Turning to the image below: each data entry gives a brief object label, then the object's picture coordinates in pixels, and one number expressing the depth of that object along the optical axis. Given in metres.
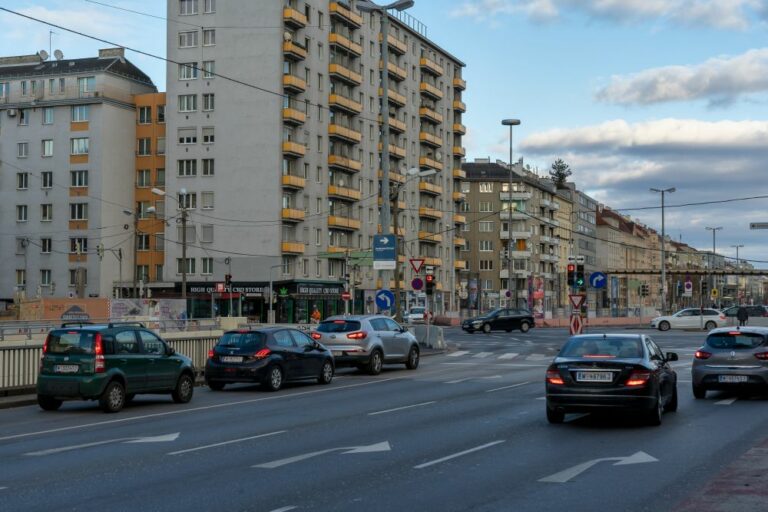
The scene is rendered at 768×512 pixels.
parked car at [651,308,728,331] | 69.56
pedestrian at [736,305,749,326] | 55.78
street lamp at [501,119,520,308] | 80.06
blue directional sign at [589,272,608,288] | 41.81
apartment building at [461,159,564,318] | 133.50
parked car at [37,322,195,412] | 18.69
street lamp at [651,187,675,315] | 90.77
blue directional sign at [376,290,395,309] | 36.59
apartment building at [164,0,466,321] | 79.19
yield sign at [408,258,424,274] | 39.12
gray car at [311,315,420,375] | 29.25
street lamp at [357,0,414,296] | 35.81
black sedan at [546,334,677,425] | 15.48
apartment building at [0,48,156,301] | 83.56
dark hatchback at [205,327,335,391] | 23.72
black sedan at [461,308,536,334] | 66.88
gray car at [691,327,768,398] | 20.84
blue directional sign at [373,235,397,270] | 36.81
